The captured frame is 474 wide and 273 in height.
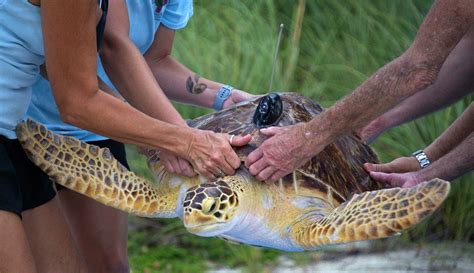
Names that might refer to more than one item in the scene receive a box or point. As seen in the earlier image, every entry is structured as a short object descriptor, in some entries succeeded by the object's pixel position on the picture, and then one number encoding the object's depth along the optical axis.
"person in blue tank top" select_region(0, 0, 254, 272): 4.55
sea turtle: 4.98
